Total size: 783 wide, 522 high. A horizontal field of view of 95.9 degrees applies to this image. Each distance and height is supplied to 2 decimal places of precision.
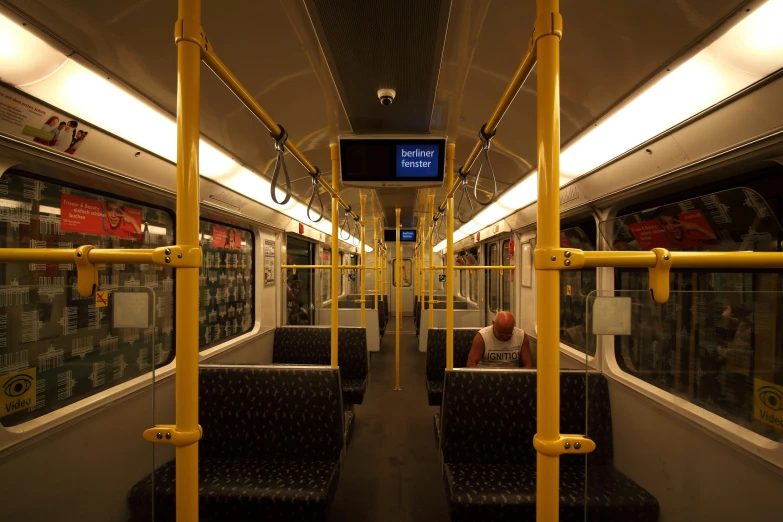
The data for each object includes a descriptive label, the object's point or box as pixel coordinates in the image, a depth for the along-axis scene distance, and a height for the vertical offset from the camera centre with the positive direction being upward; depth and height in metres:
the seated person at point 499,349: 3.42 -0.83
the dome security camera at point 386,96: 2.04 +0.99
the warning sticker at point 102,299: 1.56 -0.18
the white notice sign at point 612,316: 1.07 -0.15
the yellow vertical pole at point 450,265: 2.70 +0.00
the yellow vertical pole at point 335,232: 2.73 +0.25
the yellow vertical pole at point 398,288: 5.06 -0.37
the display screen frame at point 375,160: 2.52 +0.75
